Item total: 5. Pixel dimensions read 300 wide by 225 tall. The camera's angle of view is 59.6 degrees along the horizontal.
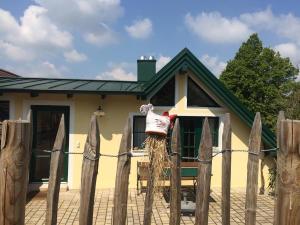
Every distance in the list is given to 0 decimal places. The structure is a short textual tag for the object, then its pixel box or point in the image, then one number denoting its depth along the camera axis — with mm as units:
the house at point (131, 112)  7615
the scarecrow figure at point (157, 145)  2203
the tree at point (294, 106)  16039
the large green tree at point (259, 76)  24048
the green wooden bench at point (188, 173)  7315
